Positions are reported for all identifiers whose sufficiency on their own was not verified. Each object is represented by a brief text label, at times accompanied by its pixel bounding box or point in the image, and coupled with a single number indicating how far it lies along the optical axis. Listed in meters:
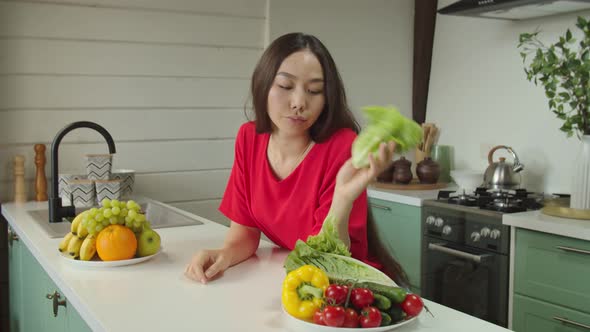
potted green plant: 2.58
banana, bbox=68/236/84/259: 1.76
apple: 1.78
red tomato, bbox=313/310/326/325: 1.14
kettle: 3.15
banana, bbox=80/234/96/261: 1.72
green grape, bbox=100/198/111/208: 1.76
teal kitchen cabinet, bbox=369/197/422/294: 3.18
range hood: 2.89
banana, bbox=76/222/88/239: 1.76
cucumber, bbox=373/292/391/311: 1.17
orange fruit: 1.71
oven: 2.72
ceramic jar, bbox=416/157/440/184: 3.50
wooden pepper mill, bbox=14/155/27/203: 2.87
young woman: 1.61
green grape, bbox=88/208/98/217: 1.73
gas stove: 2.81
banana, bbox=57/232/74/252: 1.81
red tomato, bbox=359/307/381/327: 1.13
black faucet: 2.25
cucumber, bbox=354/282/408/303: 1.19
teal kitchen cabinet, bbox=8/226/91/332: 1.70
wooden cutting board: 3.43
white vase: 2.61
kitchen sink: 2.29
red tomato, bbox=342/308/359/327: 1.12
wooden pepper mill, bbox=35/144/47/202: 2.92
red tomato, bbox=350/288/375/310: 1.15
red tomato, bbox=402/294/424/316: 1.19
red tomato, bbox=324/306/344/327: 1.12
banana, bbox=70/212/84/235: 1.79
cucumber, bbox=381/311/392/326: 1.16
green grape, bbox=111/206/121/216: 1.73
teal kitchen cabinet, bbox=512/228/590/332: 2.39
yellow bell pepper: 1.19
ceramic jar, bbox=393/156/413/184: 3.47
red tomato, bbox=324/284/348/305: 1.15
